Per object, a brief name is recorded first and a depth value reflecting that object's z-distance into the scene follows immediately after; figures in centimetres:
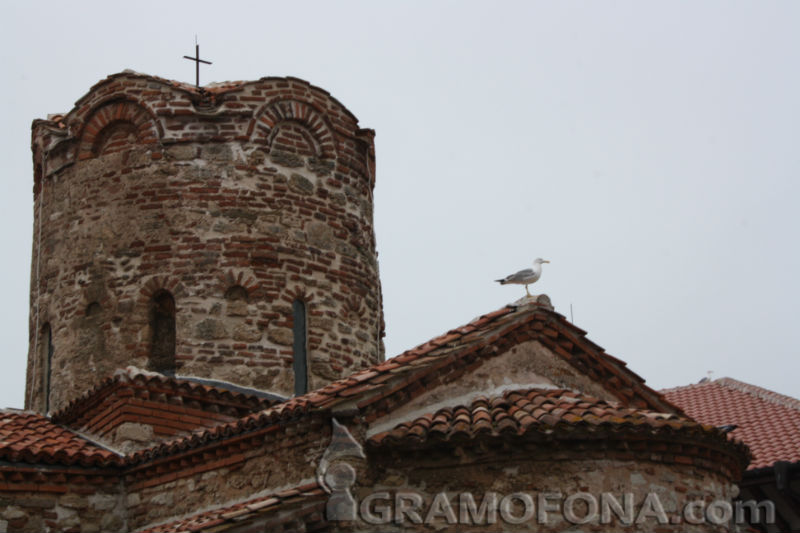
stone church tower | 2278
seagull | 1891
